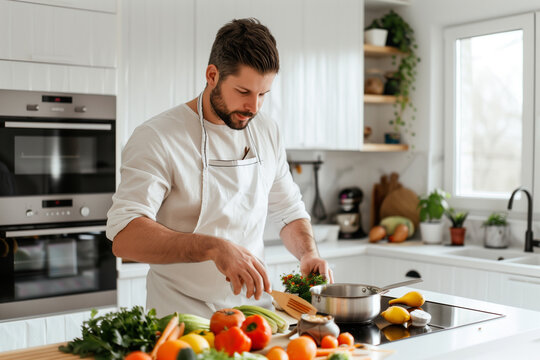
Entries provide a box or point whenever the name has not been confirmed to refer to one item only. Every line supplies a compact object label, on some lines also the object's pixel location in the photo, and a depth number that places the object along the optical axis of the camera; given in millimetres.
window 3807
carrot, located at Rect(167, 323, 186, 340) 1437
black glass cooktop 1712
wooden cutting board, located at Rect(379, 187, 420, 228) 4297
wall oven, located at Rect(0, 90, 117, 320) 2834
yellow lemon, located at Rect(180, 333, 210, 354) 1400
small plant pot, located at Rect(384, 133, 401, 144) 4402
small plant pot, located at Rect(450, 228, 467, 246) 3943
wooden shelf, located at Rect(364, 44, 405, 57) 4242
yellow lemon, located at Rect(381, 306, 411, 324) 1841
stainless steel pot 1771
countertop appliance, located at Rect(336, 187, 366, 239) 4289
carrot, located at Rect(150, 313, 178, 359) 1378
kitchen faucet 3588
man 1862
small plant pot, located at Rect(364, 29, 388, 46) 4266
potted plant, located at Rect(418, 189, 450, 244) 3978
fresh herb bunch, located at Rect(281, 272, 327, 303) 1982
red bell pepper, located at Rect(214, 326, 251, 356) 1437
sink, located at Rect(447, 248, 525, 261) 3658
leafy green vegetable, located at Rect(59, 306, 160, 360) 1441
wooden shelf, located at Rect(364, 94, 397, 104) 4262
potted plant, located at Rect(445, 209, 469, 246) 3943
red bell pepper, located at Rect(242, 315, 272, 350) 1521
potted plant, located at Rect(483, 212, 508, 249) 3752
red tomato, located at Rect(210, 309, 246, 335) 1548
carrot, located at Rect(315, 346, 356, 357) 1483
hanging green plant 4309
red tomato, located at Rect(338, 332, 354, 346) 1562
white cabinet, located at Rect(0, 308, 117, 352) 2793
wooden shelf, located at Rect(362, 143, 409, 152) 4207
